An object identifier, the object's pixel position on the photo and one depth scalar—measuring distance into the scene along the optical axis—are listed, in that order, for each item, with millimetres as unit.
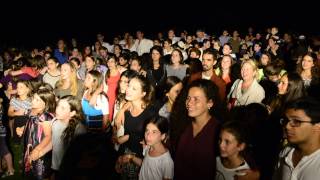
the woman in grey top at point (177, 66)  5283
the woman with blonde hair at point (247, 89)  3992
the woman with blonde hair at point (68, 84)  4499
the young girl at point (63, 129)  3187
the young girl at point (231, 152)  2218
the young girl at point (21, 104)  4156
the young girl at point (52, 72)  5074
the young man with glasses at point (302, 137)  1759
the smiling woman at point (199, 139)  2282
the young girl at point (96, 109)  3937
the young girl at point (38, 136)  3260
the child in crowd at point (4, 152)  3927
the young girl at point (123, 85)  3997
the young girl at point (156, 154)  2579
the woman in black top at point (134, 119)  3005
